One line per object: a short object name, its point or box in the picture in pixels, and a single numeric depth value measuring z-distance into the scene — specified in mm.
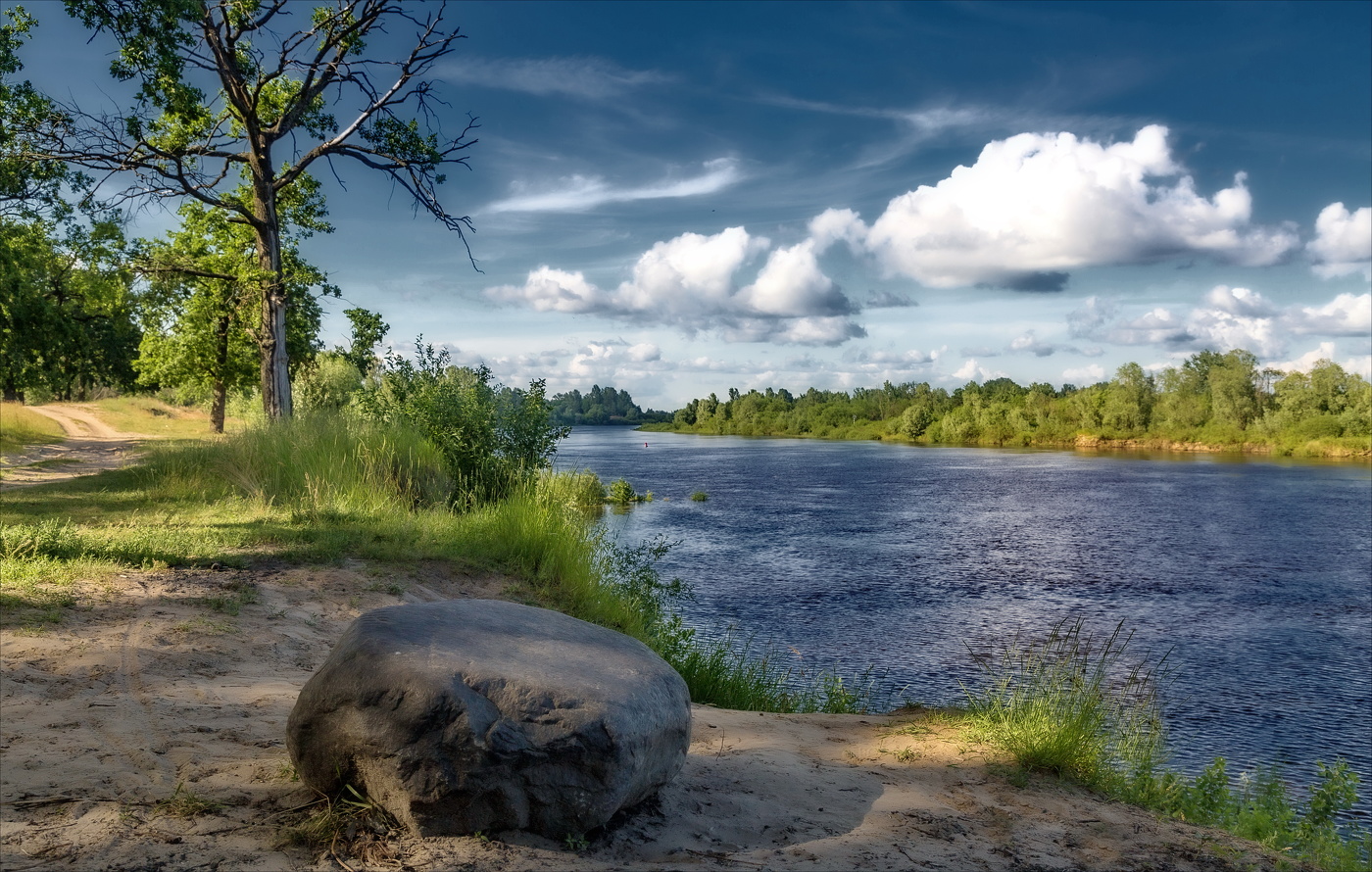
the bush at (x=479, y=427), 13867
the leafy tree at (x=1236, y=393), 77125
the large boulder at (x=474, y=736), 3553
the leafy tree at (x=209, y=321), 27634
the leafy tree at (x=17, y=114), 14764
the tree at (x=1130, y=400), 84375
